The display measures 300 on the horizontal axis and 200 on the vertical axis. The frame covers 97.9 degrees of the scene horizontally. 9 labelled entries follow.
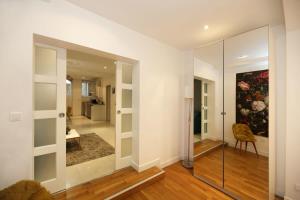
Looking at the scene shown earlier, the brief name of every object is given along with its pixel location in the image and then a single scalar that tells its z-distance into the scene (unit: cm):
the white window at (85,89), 970
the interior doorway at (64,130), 179
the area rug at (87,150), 304
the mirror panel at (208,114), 250
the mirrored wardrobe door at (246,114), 201
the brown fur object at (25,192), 115
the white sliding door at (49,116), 177
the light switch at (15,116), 137
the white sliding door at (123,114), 254
